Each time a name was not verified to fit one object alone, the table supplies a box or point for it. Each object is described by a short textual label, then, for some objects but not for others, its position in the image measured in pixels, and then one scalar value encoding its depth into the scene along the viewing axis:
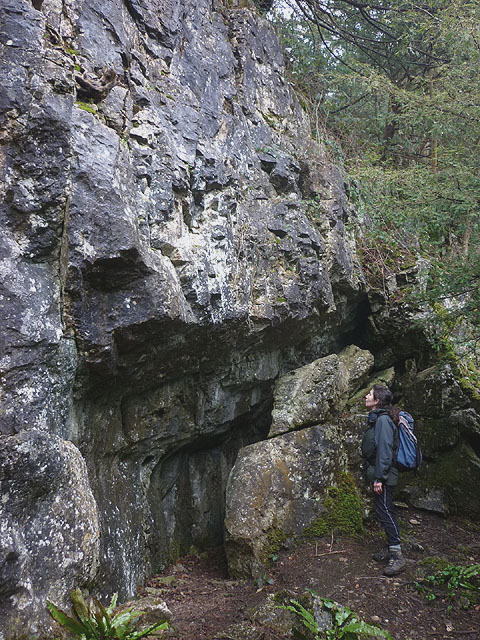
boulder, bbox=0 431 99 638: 3.42
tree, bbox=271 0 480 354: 6.71
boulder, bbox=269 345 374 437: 7.11
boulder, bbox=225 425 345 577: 5.93
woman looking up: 5.78
